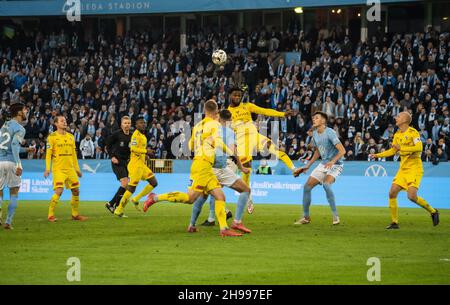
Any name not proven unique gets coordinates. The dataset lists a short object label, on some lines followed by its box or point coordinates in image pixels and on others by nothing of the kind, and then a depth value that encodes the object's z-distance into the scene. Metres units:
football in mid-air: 26.98
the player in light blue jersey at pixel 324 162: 19.03
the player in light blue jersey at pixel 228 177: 16.95
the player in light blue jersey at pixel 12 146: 17.84
